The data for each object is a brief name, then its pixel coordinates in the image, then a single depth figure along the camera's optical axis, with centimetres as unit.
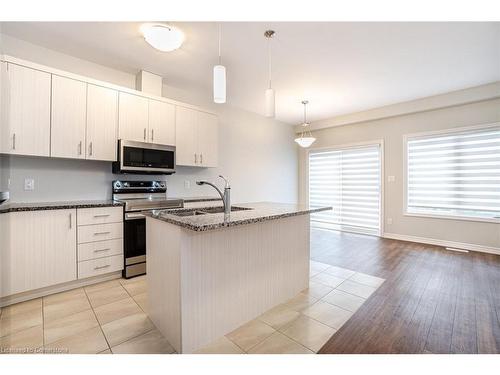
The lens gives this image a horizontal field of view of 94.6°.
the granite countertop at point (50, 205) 210
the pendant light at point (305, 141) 435
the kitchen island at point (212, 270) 151
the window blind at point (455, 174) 373
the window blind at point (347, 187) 502
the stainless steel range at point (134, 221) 276
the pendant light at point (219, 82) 189
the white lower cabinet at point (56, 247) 208
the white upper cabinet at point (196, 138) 346
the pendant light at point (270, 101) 226
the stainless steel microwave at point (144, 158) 284
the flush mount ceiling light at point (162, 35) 212
